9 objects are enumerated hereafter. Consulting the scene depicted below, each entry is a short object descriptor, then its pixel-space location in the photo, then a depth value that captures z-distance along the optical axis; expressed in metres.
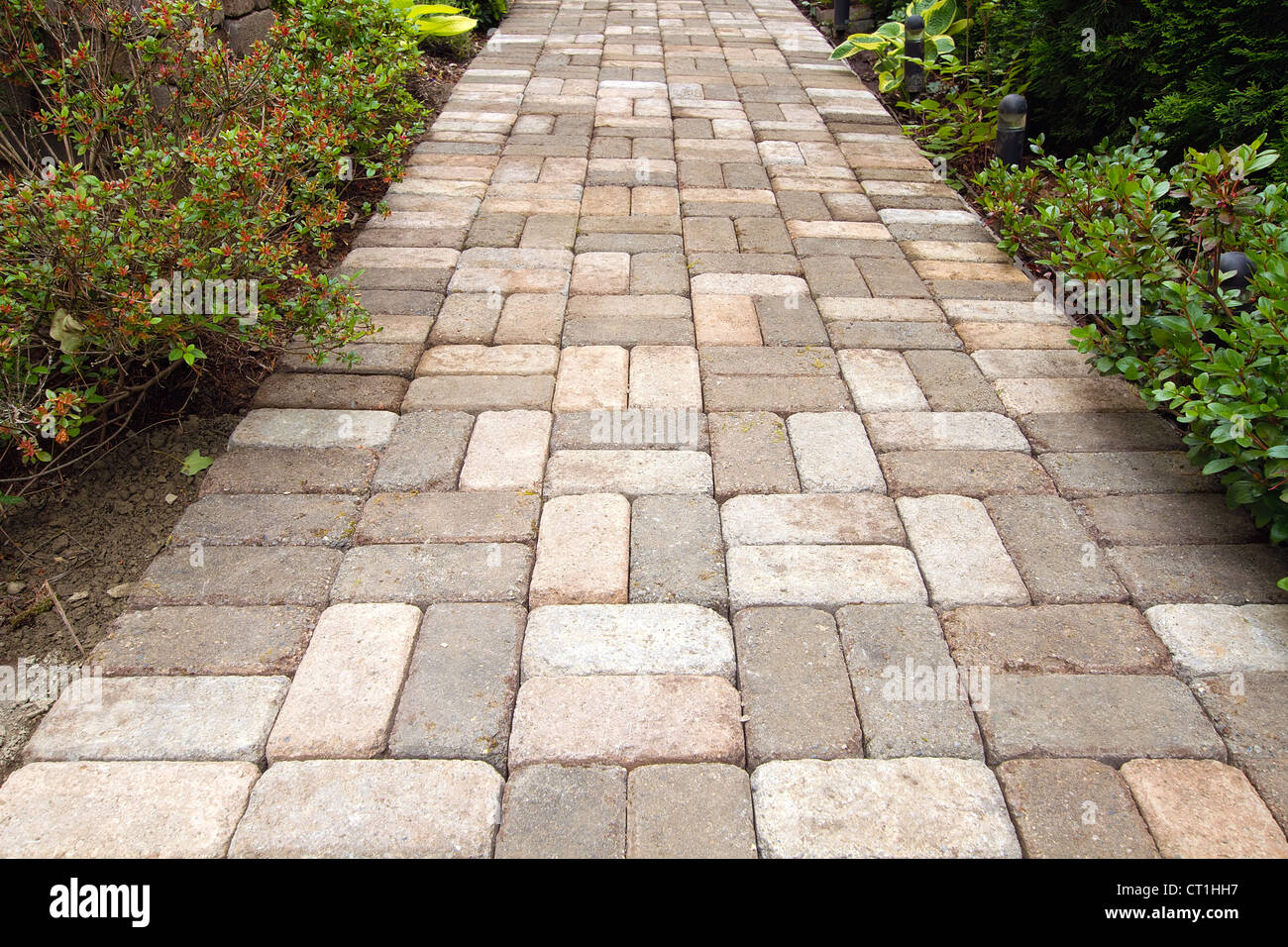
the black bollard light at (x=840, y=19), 6.59
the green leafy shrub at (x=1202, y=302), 1.93
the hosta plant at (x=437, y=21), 5.39
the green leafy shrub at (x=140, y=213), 1.98
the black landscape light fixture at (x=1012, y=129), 3.90
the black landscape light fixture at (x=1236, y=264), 2.42
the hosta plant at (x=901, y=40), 5.19
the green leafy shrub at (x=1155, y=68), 3.23
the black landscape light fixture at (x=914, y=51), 5.21
